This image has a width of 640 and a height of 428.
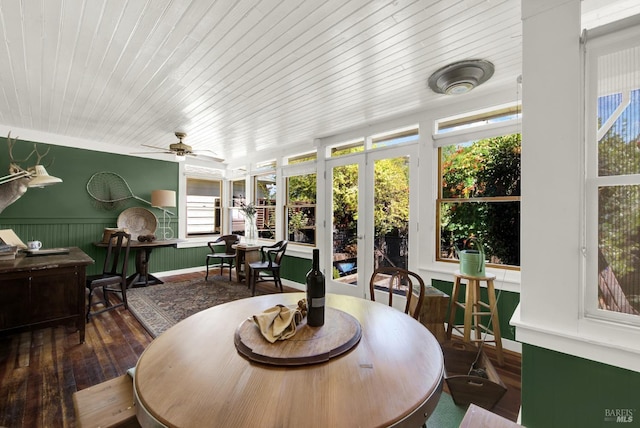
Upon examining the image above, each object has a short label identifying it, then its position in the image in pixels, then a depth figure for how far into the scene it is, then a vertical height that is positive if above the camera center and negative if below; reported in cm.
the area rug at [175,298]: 335 -129
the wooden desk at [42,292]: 241 -75
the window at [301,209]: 482 +12
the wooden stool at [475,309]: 238 -85
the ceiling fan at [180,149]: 366 +90
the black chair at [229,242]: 571 -58
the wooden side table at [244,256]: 490 -78
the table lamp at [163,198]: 516 +31
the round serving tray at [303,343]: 95 -50
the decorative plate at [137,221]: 506 -14
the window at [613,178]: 130 +19
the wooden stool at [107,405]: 105 -81
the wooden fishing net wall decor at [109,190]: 484 +45
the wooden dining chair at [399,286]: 185 -79
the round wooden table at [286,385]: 70 -52
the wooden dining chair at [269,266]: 438 -84
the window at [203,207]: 618 +18
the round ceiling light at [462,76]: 221 +122
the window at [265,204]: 563 +24
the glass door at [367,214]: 351 +2
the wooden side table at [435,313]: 243 -88
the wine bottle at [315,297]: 118 -37
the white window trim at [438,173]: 261 +48
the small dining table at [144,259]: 462 -83
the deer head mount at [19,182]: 312 +37
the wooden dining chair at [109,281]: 333 -85
